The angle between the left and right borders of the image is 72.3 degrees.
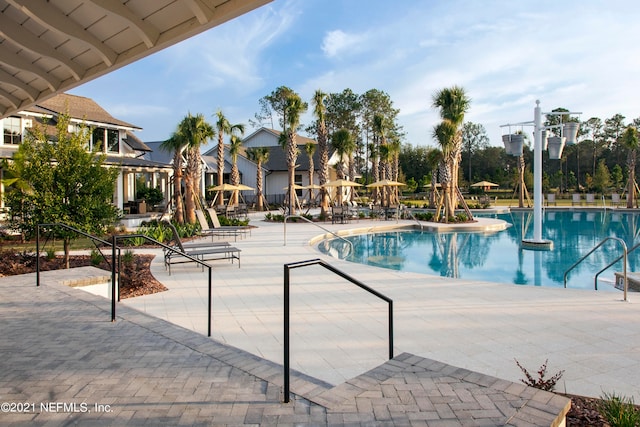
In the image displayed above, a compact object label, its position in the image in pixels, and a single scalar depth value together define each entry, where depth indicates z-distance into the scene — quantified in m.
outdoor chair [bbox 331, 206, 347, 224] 21.95
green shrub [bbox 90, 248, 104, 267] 9.73
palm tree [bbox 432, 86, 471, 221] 22.25
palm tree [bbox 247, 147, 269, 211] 32.56
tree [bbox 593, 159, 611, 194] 42.72
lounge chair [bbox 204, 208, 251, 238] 13.74
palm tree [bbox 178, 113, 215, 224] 17.92
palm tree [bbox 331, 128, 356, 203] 28.75
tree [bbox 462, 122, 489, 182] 65.69
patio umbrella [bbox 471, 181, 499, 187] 43.06
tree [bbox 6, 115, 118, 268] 9.14
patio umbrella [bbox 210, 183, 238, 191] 25.39
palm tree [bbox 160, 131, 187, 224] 18.31
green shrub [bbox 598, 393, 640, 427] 2.68
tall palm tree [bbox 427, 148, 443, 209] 25.66
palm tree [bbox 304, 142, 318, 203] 34.30
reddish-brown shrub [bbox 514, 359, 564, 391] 3.34
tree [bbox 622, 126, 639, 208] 30.56
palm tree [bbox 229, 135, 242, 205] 29.32
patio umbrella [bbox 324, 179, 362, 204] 24.11
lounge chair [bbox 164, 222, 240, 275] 9.38
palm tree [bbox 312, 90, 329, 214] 25.77
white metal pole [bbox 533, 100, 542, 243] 13.96
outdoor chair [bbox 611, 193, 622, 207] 34.72
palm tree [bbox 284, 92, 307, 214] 24.70
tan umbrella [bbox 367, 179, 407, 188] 25.12
